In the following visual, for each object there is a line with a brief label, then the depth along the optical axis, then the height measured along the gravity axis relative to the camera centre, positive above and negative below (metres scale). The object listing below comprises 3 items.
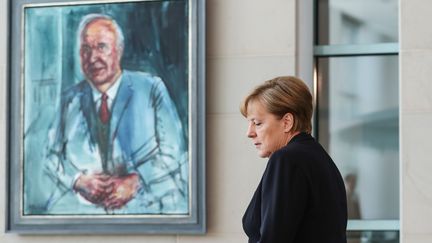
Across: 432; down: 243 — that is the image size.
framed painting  9.96 +0.11
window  10.05 +0.19
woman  5.26 -0.16
